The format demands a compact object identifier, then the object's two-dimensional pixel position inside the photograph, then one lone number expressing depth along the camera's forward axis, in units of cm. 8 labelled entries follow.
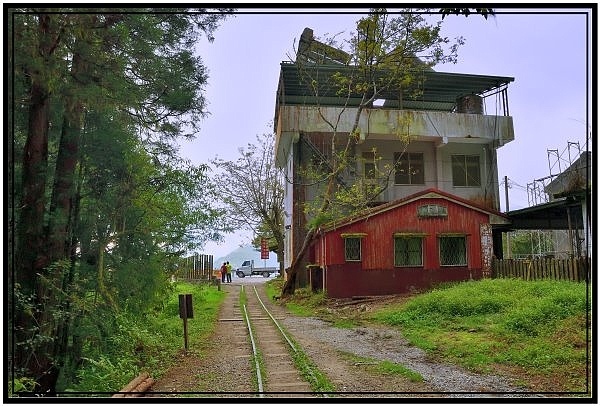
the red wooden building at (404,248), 1386
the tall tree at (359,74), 1309
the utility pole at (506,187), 1607
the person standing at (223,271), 2073
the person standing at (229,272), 2121
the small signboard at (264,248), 2530
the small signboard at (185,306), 752
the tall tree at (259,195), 2309
